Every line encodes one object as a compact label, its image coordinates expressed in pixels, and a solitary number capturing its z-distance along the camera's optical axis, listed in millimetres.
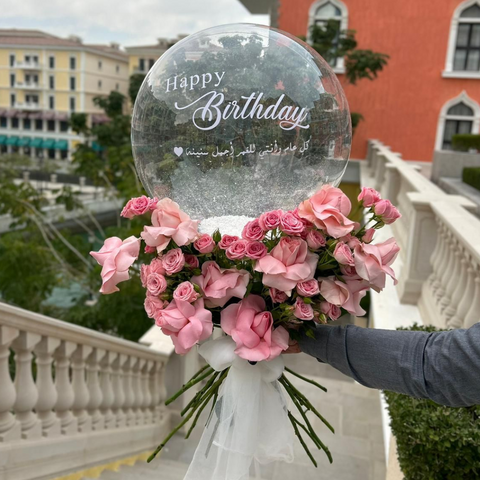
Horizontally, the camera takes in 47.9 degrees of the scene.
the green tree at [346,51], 14148
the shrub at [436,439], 2064
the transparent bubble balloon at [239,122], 1474
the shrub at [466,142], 14172
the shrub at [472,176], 10484
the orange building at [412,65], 17516
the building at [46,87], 59844
